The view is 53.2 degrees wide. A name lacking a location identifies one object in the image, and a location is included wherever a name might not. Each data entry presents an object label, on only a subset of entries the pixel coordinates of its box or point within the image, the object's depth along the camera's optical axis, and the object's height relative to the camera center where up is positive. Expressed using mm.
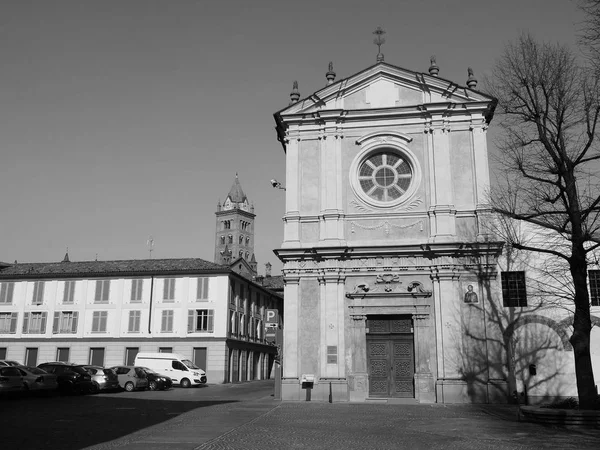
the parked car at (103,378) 30852 -1082
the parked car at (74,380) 29734 -1151
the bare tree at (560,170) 16922 +5505
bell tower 129875 +28508
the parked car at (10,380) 25578 -1009
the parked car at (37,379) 27064 -1053
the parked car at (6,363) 30858 -366
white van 39000 -681
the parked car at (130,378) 33062 -1139
